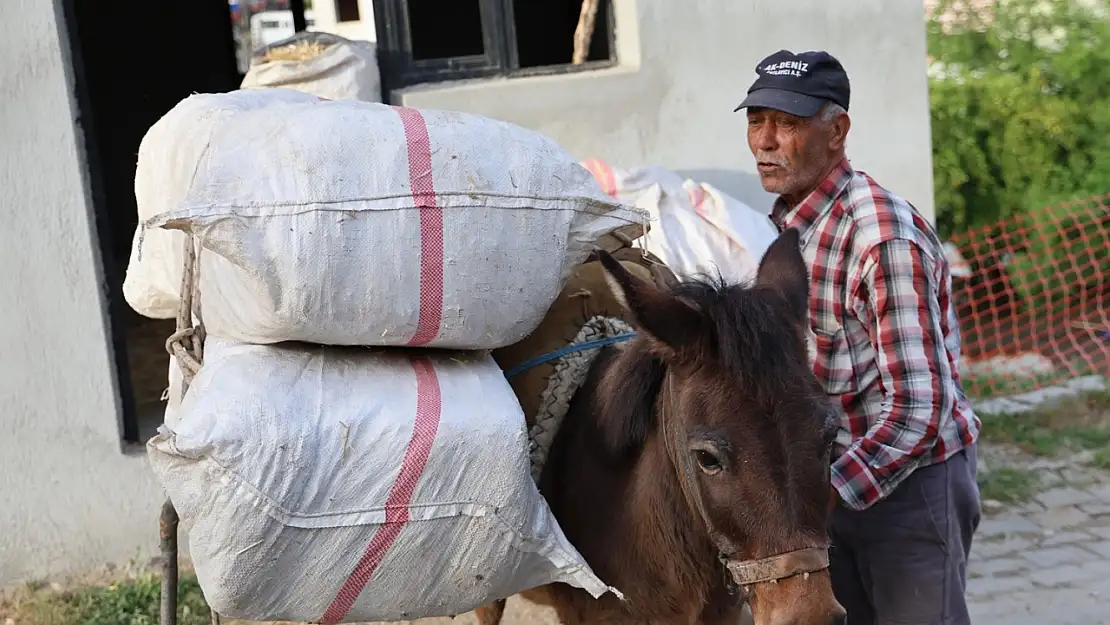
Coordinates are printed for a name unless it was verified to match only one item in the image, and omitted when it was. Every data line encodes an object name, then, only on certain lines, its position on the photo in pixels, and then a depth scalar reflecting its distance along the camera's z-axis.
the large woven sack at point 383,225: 1.90
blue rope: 2.54
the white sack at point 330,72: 4.32
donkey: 1.83
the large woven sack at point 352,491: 1.78
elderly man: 2.17
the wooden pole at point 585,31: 5.04
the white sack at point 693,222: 3.89
